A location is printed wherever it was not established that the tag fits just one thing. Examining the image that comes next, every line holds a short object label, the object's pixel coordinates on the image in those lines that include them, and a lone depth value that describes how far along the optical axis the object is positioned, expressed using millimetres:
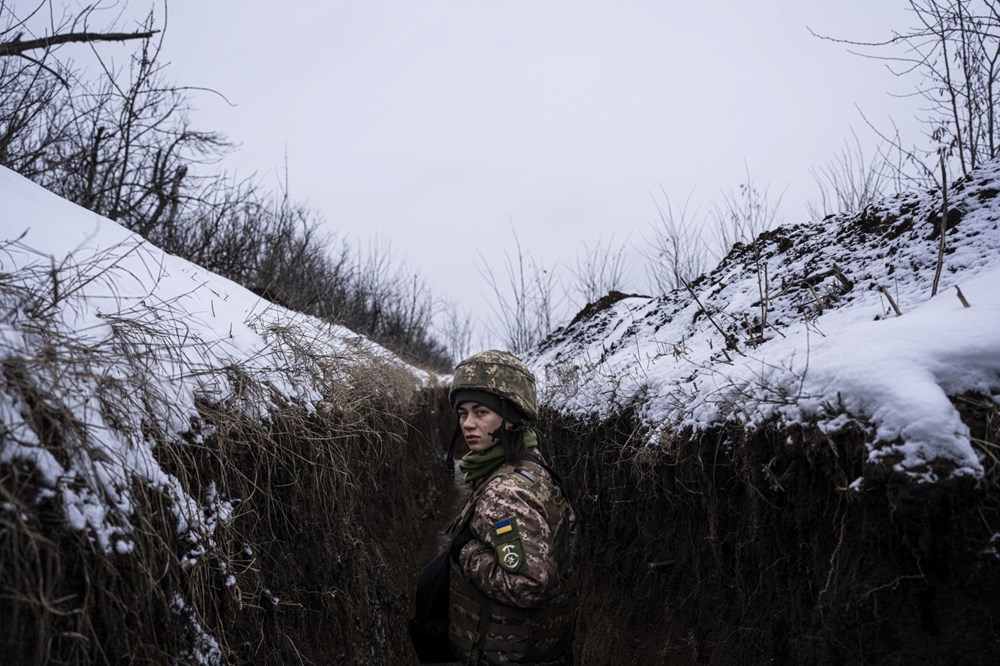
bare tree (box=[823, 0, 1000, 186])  4184
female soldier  2207
